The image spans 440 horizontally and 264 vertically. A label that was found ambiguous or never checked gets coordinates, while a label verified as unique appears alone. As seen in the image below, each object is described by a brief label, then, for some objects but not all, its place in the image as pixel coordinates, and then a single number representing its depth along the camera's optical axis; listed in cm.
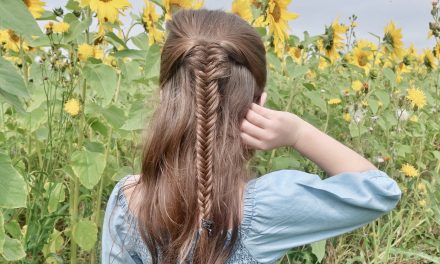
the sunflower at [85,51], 148
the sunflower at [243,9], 175
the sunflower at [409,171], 223
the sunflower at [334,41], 234
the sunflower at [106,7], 148
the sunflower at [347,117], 227
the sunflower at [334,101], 226
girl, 106
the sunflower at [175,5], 158
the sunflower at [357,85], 230
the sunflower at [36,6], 168
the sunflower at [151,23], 171
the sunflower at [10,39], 189
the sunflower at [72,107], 150
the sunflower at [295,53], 296
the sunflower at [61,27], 148
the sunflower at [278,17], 182
